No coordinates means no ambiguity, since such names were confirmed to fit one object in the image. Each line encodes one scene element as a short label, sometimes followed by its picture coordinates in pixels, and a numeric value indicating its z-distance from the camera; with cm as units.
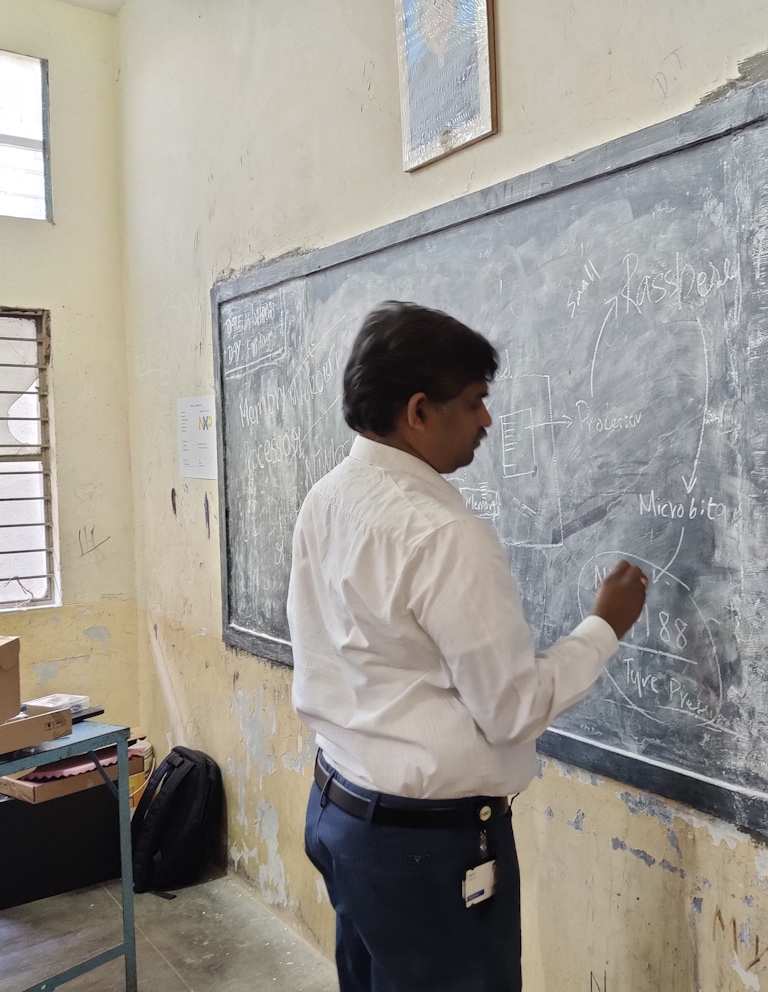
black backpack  301
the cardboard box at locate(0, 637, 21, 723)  216
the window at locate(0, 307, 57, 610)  365
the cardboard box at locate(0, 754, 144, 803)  249
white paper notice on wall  313
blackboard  137
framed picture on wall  182
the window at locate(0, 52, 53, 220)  364
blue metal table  220
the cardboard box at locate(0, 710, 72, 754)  215
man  117
